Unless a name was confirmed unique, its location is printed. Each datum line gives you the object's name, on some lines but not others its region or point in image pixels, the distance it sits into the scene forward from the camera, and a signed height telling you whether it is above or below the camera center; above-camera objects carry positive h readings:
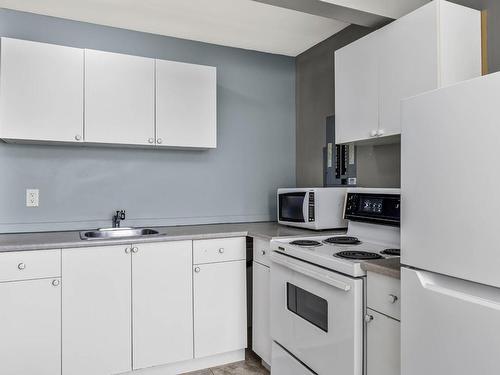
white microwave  2.53 -0.14
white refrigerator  0.98 -0.12
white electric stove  1.60 -0.49
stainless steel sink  2.59 -0.31
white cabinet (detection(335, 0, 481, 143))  1.74 +0.65
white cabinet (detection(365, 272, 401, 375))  1.42 -0.54
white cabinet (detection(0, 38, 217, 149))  2.23 +0.59
